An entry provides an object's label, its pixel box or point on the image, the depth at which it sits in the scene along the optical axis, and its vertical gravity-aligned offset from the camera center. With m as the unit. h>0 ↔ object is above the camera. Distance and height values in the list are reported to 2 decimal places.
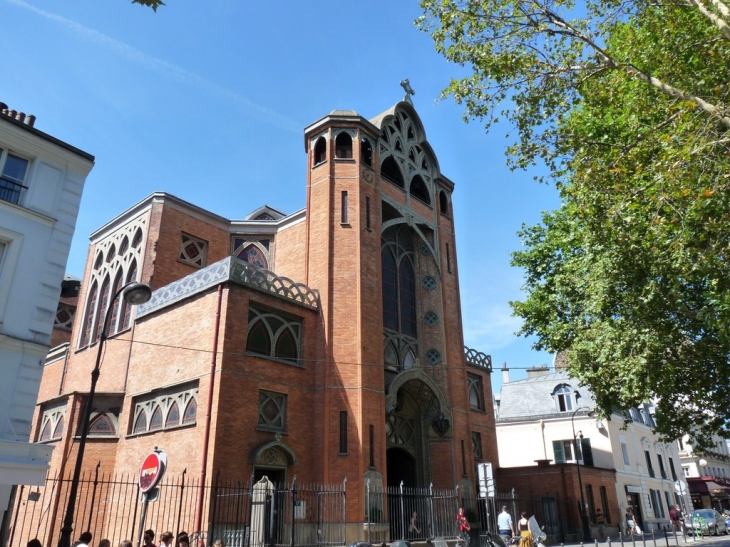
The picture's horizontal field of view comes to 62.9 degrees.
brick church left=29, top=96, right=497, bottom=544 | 18.30 +6.26
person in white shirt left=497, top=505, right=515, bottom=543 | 18.56 -0.08
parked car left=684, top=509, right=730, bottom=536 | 33.34 +0.01
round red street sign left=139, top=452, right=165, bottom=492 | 10.20 +0.91
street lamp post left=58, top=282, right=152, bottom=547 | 9.97 +2.16
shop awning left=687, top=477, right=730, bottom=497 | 56.53 +3.17
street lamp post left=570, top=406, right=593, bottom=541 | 27.78 +0.30
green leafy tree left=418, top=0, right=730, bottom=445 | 10.73 +6.40
